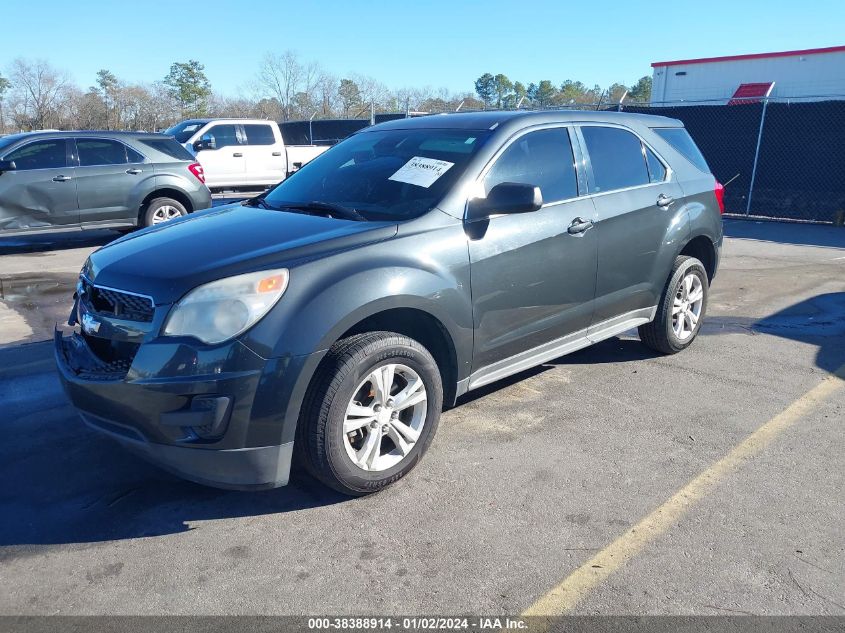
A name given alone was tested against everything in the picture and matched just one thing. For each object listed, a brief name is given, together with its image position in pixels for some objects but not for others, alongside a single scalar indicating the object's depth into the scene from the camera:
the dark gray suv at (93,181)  9.66
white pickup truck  16.19
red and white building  26.09
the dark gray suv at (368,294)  2.95
